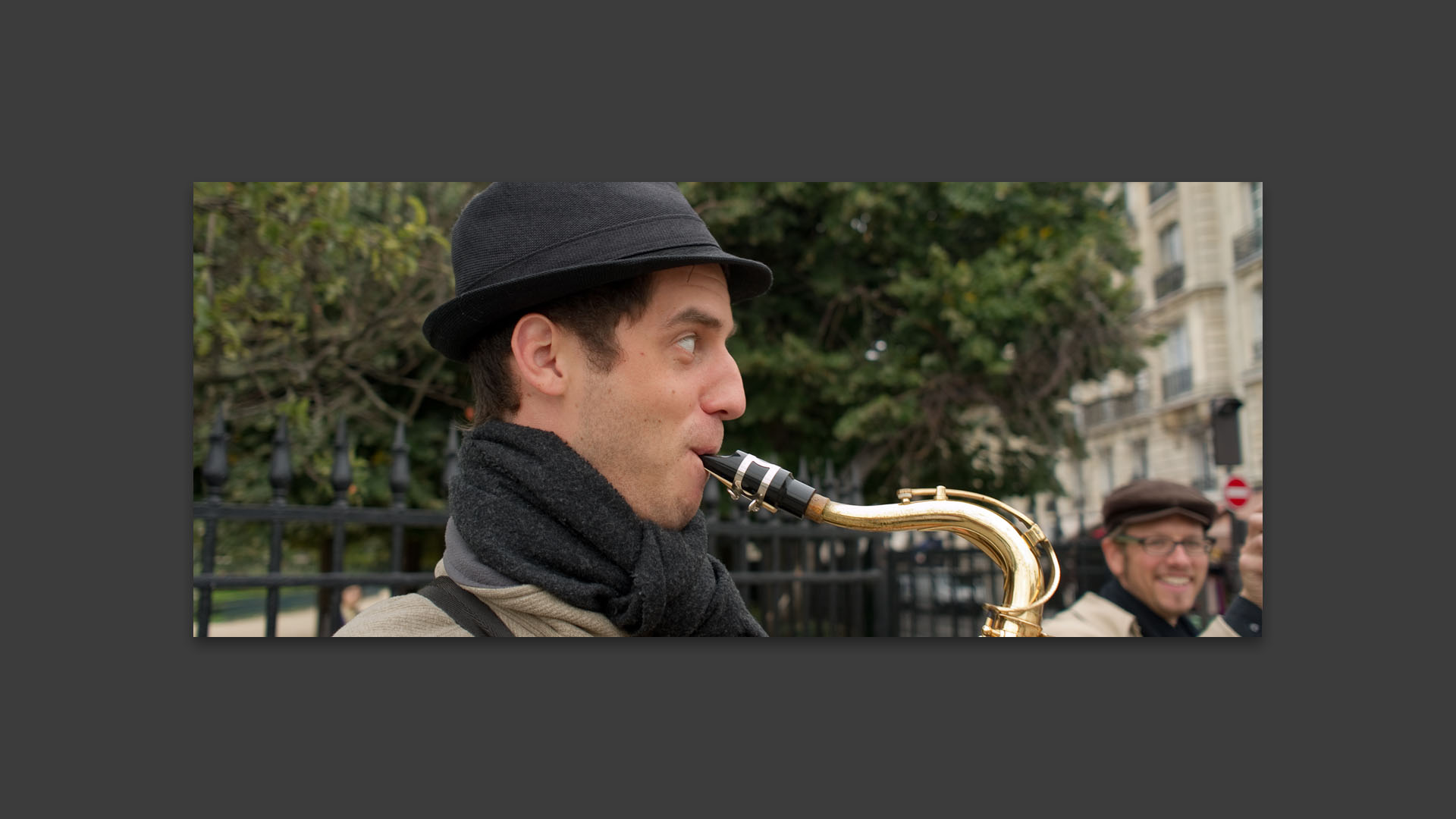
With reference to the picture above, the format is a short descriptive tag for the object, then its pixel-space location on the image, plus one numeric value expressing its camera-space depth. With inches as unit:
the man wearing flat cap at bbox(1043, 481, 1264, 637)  126.6
